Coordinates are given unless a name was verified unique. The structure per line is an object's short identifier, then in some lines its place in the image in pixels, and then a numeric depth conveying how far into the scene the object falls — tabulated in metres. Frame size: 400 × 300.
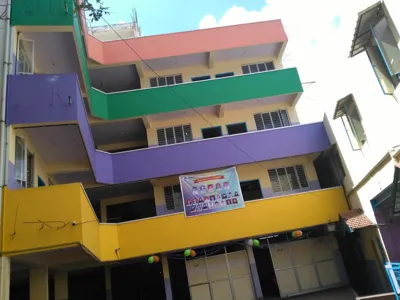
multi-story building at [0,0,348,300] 8.61
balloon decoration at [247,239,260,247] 13.09
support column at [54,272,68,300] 13.05
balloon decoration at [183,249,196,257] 12.57
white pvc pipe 7.48
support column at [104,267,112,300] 14.19
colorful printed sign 13.24
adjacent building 8.79
